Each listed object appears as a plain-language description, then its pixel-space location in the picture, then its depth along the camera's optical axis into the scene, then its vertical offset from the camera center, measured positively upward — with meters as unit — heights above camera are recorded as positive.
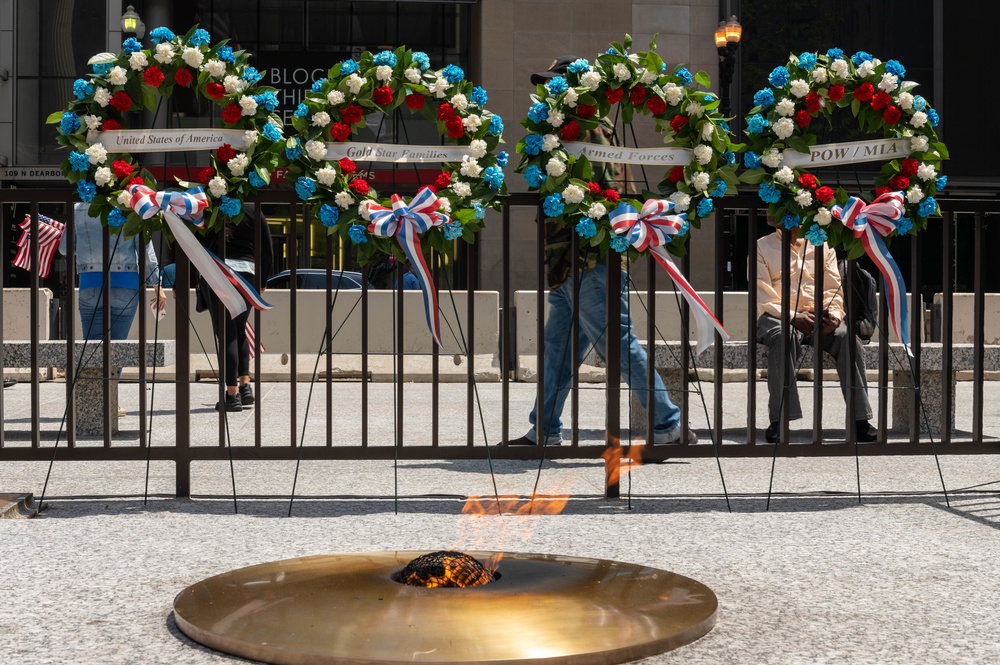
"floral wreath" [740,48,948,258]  6.17 +0.96
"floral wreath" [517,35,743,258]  6.04 +0.97
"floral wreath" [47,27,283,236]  5.90 +1.00
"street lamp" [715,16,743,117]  21.05 +4.83
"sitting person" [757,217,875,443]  8.47 +0.07
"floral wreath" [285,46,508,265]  5.92 +0.87
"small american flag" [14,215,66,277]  12.03 +0.84
